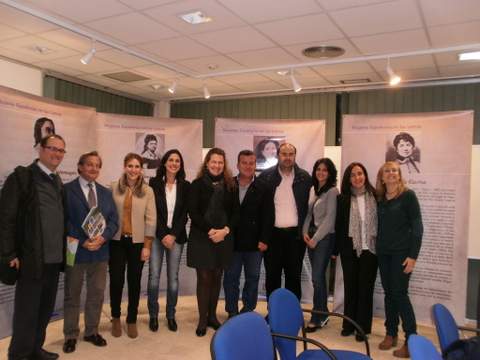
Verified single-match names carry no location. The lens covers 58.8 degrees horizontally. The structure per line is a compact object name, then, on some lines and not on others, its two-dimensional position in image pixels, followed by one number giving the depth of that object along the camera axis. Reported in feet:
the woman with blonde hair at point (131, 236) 11.22
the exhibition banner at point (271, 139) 14.61
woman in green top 10.89
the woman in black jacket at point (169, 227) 11.73
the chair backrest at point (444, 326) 6.45
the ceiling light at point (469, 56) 13.02
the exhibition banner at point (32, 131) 10.88
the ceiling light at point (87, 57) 12.36
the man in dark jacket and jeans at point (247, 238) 12.17
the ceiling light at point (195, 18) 10.81
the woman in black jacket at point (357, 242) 11.71
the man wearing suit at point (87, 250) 10.27
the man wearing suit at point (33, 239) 8.91
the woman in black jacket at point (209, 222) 11.45
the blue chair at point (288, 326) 6.97
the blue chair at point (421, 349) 5.04
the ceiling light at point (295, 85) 14.31
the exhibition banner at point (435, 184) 12.36
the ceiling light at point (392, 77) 12.83
